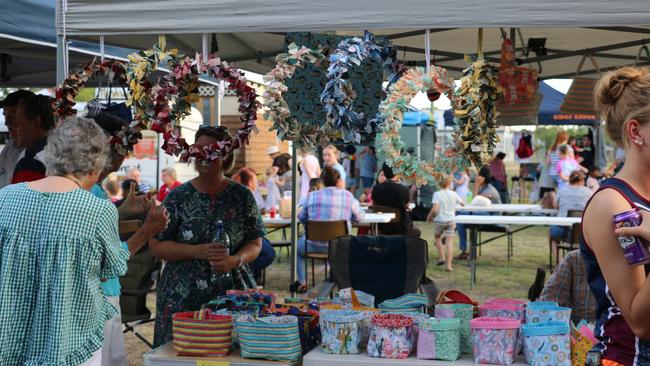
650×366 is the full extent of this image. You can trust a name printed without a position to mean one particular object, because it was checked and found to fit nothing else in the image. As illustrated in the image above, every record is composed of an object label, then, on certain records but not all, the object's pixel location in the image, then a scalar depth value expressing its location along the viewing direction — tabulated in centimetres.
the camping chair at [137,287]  544
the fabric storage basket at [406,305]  334
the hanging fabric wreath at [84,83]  342
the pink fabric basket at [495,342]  284
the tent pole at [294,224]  691
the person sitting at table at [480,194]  1150
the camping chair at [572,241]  852
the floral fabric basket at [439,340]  290
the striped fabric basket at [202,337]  308
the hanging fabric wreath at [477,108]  328
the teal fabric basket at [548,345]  280
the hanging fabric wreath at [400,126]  333
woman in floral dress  377
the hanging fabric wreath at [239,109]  342
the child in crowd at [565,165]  1283
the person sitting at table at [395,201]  920
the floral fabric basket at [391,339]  293
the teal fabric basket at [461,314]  305
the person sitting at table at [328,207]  827
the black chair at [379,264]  521
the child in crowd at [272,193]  1126
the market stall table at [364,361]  287
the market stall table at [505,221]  863
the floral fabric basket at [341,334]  300
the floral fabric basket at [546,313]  298
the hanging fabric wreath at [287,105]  358
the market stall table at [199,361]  300
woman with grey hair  259
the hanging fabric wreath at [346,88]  325
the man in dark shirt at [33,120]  417
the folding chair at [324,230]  815
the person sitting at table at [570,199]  938
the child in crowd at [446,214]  1007
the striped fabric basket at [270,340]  301
